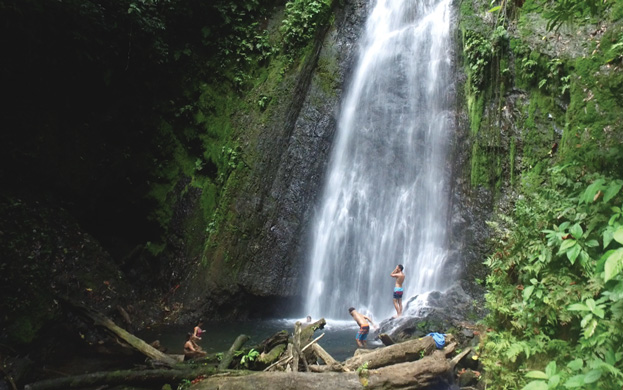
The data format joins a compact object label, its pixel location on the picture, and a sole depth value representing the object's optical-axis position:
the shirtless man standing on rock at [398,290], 9.03
